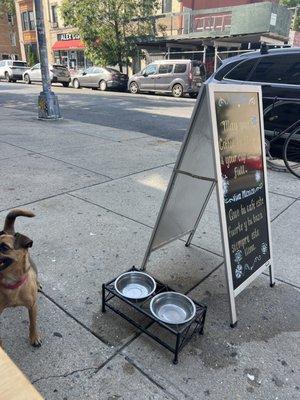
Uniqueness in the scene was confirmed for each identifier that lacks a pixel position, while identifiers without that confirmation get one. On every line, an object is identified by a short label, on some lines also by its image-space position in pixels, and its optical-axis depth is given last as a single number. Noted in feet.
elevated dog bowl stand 7.01
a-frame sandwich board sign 7.45
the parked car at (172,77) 60.54
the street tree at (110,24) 79.82
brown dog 5.79
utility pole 27.81
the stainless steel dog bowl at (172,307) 7.59
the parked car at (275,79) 19.25
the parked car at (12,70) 89.56
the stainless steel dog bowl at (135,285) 8.26
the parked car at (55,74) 79.77
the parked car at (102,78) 71.46
